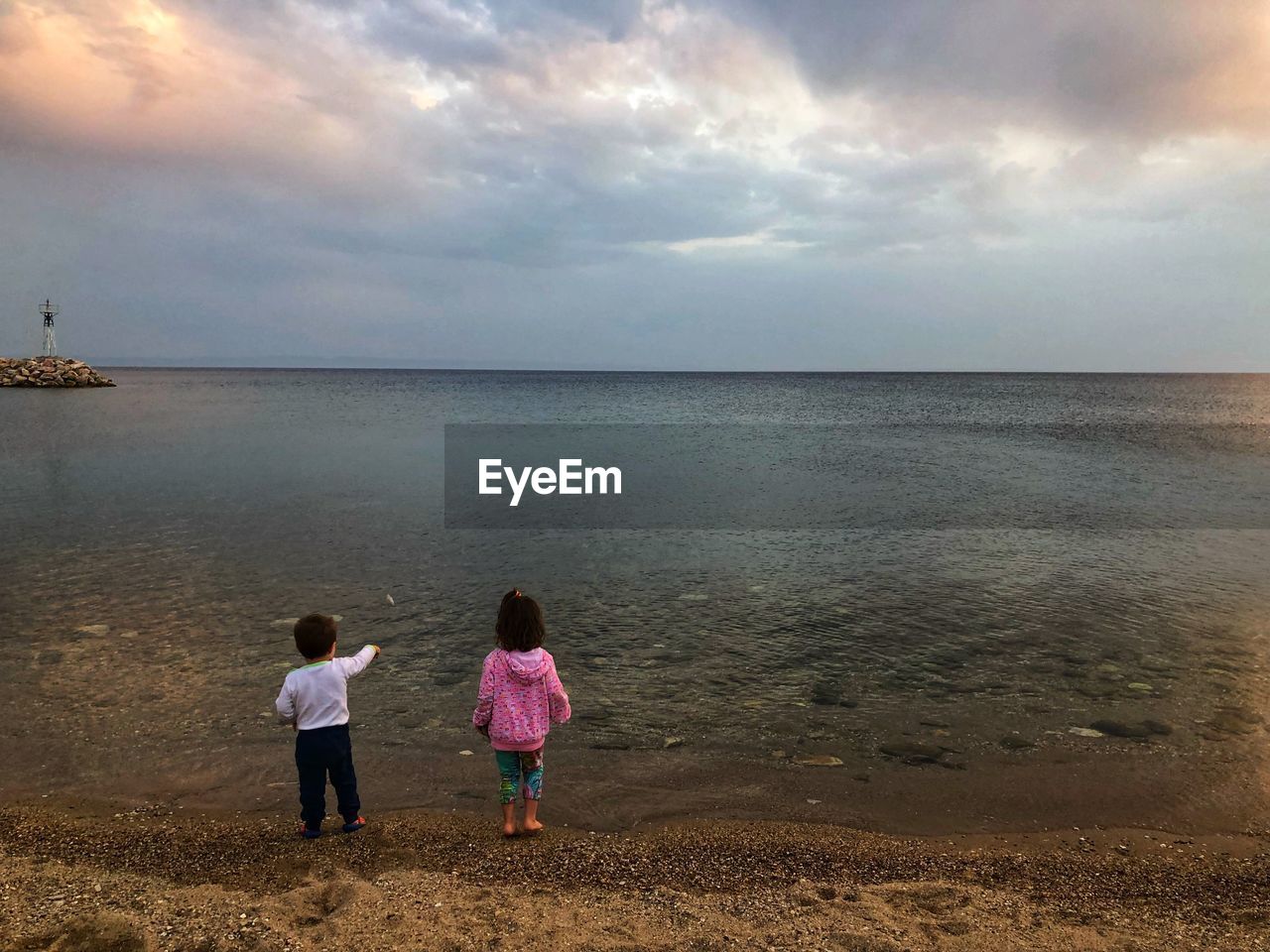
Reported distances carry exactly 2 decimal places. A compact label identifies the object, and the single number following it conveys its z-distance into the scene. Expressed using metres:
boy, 5.78
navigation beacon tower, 108.62
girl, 6.04
